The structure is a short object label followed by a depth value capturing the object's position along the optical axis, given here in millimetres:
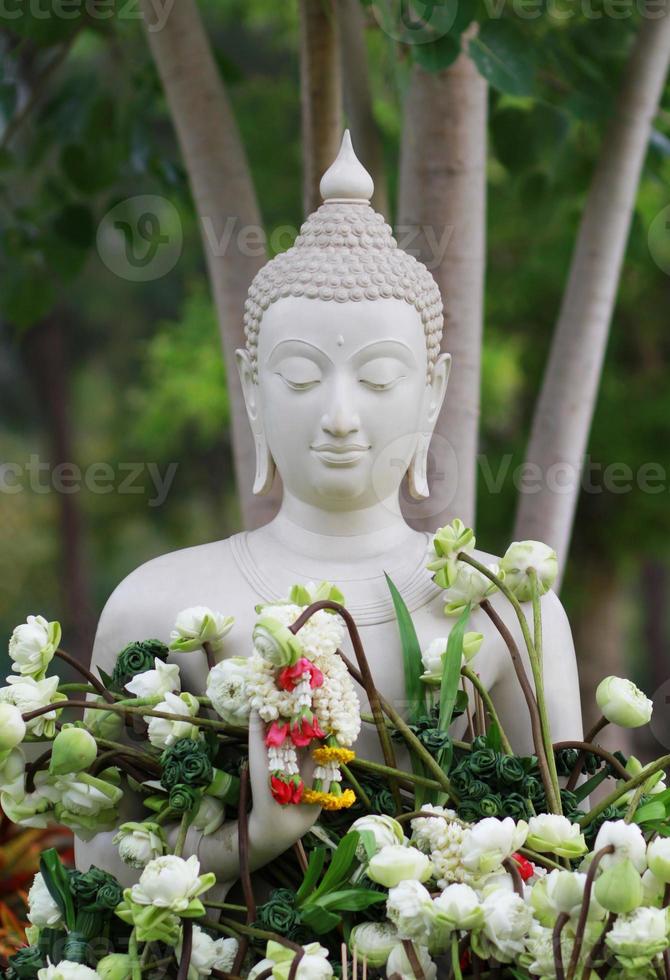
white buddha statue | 6526
